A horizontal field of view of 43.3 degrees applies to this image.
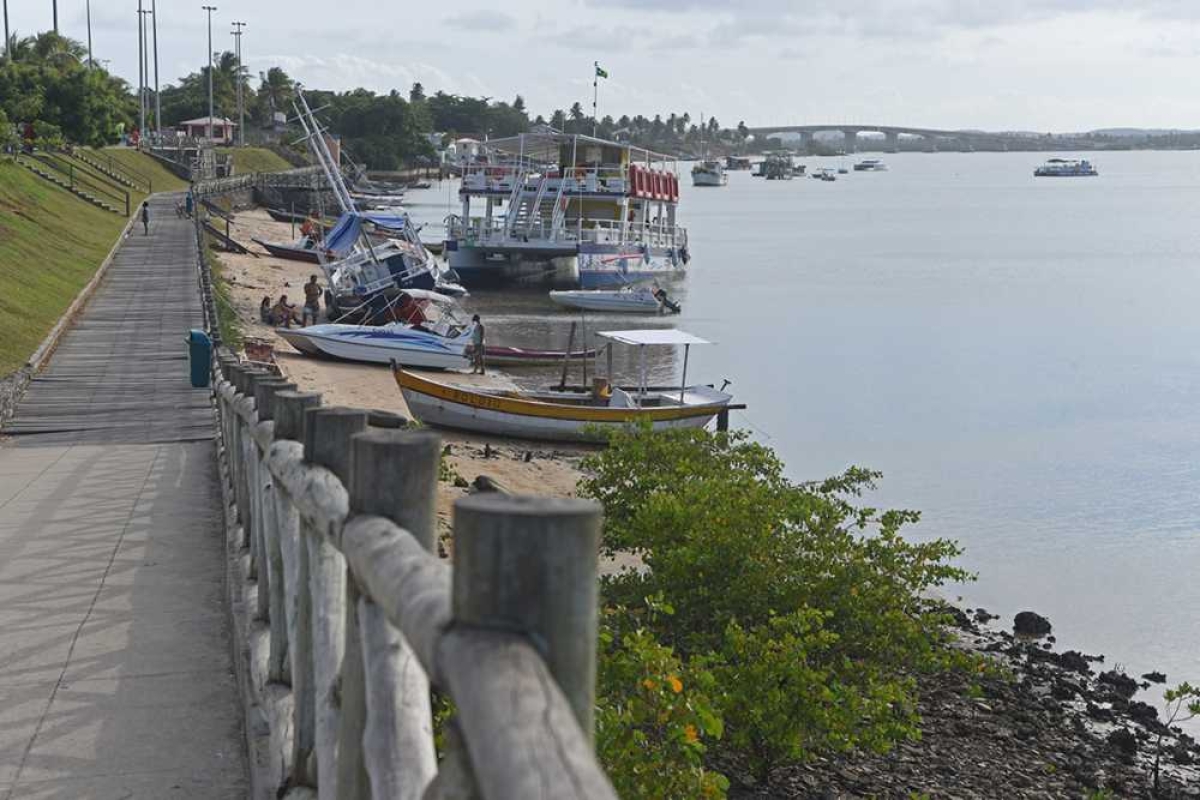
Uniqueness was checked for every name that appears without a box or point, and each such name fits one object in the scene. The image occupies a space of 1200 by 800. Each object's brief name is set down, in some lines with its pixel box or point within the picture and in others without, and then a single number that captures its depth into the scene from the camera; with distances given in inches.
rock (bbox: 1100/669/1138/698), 666.2
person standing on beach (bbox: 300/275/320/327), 1770.4
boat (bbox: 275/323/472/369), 1508.4
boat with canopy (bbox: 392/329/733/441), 1142.3
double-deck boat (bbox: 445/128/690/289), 2544.3
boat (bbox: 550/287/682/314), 2283.5
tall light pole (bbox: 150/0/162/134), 4372.5
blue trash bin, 874.1
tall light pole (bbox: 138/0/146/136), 4239.7
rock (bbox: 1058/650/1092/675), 695.7
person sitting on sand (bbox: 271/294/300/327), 1708.9
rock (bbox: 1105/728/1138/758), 577.6
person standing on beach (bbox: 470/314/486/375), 1530.5
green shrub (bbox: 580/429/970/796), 412.8
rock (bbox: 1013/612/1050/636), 757.9
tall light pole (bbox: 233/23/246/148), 5093.5
